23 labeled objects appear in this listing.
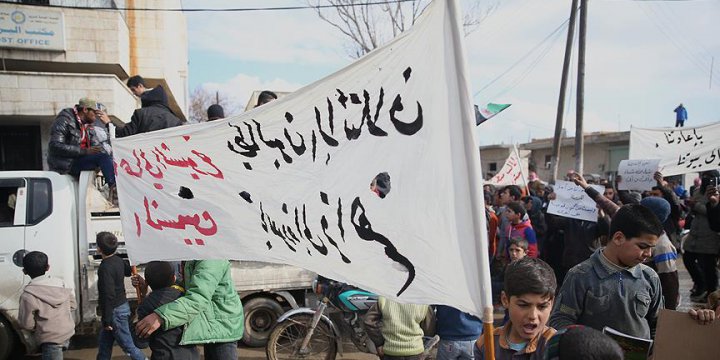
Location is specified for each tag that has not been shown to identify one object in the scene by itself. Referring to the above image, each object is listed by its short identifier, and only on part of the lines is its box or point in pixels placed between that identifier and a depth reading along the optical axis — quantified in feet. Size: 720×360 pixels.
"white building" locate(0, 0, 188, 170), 36.88
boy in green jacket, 9.14
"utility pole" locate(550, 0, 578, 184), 44.73
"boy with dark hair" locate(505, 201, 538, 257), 18.35
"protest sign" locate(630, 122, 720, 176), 21.59
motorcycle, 15.06
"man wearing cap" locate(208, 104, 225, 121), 14.59
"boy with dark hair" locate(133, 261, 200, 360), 9.64
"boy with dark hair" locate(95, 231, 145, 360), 14.32
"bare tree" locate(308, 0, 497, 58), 55.62
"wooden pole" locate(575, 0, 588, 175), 41.22
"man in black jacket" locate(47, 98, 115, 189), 17.16
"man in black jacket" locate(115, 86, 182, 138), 16.06
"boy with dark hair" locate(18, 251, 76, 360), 12.75
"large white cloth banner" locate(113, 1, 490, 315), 6.38
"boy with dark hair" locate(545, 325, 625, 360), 5.26
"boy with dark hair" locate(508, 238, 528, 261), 14.80
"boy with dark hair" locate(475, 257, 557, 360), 6.80
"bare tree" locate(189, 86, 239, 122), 151.19
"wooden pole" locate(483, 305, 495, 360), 5.95
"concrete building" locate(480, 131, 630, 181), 78.33
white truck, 15.61
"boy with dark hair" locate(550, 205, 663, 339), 7.90
